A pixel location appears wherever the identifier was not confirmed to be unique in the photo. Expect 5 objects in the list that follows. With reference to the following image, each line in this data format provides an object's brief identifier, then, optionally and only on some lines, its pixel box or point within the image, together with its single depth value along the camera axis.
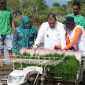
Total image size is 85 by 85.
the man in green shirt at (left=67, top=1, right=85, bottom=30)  10.61
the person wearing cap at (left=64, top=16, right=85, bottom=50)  9.35
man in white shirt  9.82
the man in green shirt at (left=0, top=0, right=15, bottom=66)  12.16
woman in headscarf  10.62
